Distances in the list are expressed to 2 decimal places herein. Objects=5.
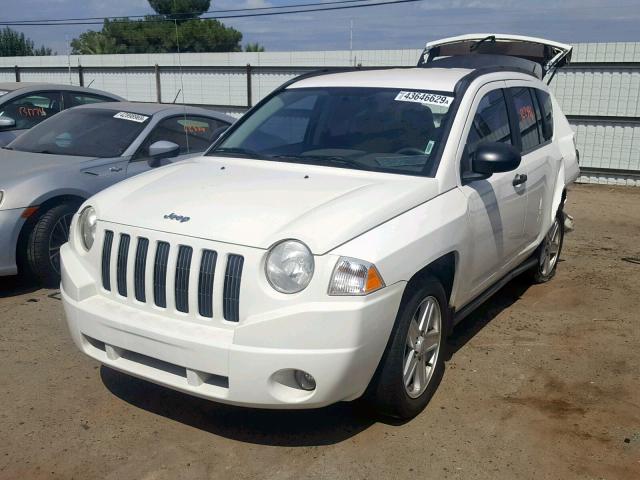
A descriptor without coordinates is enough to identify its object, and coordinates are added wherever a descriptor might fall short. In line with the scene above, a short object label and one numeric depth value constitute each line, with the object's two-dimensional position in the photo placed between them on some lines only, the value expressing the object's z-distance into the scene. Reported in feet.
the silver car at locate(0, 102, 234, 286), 18.63
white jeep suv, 10.29
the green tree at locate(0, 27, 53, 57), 144.15
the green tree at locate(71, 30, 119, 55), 119.55
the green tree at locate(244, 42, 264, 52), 137.13
